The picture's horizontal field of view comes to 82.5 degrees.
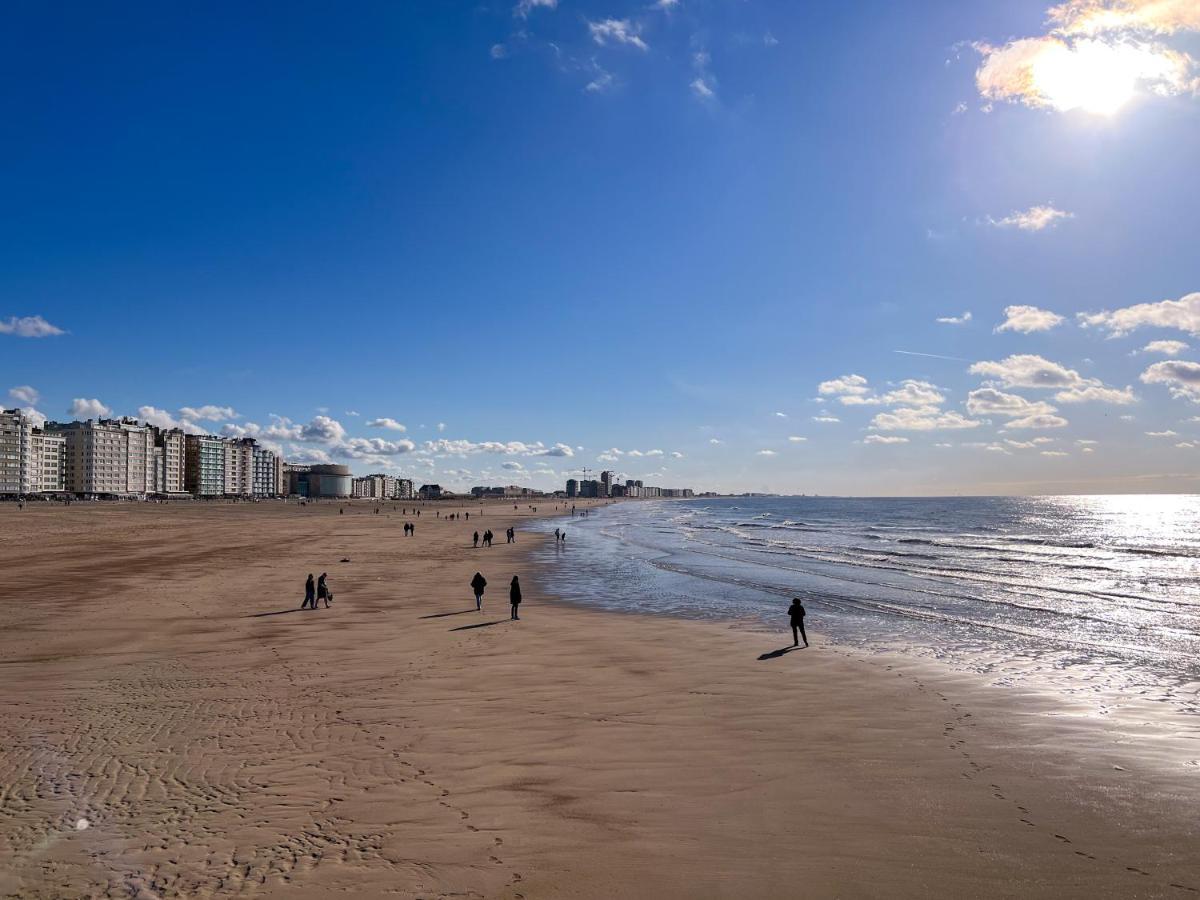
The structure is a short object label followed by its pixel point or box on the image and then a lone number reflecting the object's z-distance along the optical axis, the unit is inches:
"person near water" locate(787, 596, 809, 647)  839.7
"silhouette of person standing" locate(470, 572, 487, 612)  1043.9
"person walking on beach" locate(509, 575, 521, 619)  976.3
